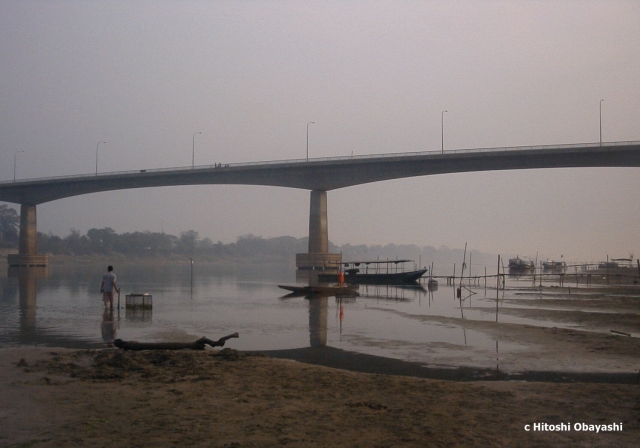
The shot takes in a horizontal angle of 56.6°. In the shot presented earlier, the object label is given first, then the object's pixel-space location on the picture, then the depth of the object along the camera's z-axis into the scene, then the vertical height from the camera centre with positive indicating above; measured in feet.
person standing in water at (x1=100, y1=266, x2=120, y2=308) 76.69 -4.90
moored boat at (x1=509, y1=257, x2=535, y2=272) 325.42 -9.46
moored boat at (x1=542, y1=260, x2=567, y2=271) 346.66 -9.82
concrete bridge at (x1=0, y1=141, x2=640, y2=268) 214.69 +32.29
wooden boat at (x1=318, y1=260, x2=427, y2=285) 181.82 -9.07
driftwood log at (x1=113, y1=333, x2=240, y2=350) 44.29 -7.33
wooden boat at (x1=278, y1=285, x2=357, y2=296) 122.11 -8.76
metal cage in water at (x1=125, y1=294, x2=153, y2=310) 80.79 -7.32
